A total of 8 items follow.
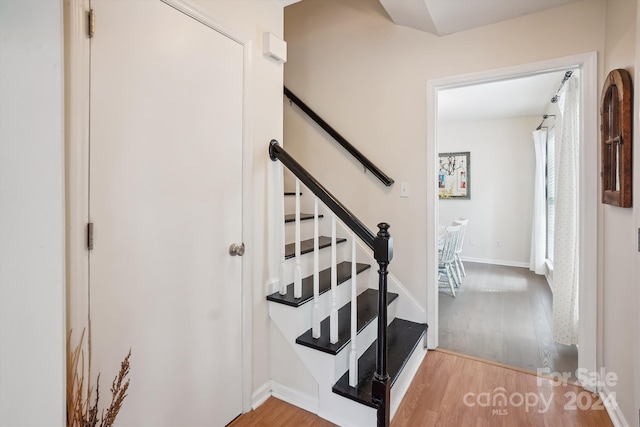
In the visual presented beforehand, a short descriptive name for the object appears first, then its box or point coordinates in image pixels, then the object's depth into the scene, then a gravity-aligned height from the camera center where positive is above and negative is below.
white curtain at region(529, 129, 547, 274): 4.72 +0.00
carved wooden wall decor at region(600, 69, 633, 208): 1.50 +0.36
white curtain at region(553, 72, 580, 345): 2.35 -0.21
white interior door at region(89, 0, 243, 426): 1.14 +0.00
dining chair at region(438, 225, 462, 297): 3.76 -0.49
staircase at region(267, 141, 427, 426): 1.58 -0.76
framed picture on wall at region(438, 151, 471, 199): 5.60 +0.63
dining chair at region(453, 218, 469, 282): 4.16 -0.53
